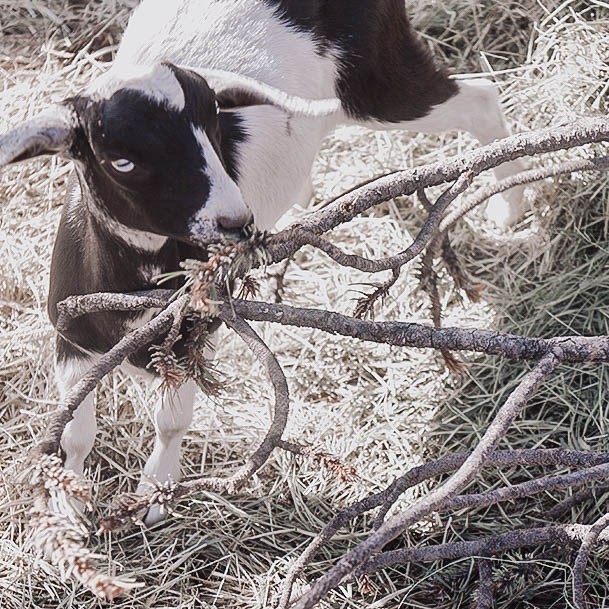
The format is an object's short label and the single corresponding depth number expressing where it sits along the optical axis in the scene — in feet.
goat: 7.01
